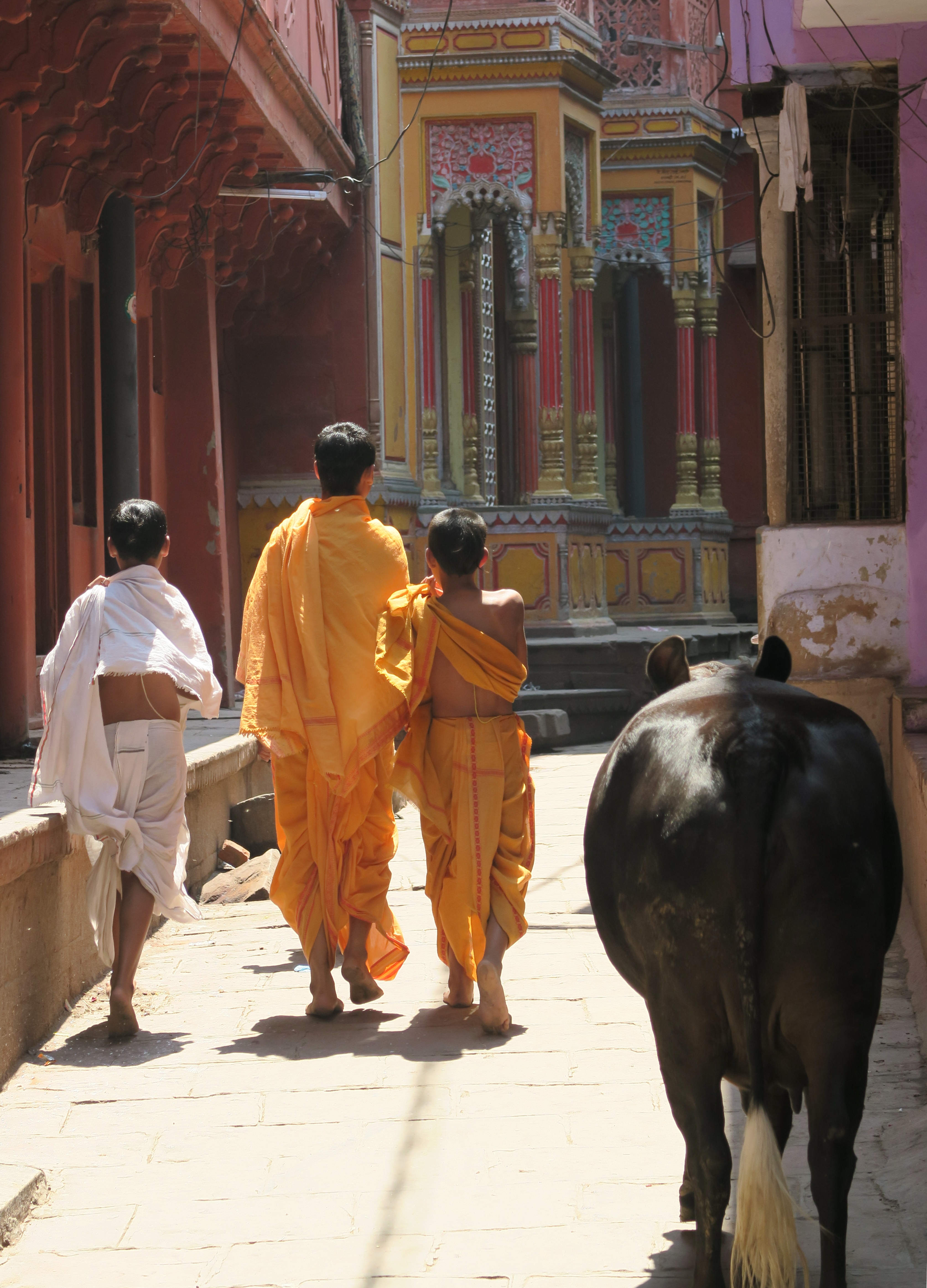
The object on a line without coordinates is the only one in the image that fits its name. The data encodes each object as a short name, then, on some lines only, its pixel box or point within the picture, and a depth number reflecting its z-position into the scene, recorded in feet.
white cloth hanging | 43.06
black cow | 17.42
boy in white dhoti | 32.04
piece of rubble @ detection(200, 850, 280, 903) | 48.55
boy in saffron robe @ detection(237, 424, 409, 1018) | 33.14
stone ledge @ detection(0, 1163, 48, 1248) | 21.76
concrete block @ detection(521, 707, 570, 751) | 85.61
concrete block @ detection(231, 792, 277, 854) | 55.01
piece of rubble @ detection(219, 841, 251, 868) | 52.85
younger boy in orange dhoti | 31.96
